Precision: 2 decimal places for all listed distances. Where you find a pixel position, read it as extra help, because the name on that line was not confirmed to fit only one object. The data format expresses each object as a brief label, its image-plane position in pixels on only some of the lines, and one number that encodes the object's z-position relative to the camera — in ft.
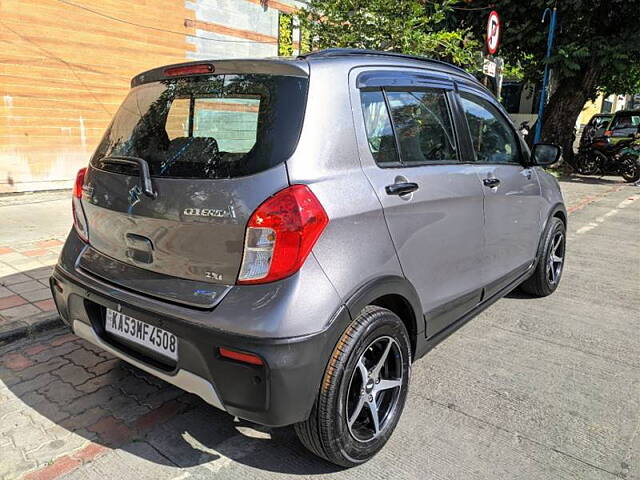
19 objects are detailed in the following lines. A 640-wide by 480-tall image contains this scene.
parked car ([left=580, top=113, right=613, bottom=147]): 45.88
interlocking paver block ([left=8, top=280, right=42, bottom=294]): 13.66
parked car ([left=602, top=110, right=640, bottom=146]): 44.57
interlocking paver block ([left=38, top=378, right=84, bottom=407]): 9.37
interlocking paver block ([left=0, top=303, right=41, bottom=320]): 12.12
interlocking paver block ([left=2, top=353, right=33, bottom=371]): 10.50
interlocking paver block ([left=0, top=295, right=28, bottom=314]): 12.70
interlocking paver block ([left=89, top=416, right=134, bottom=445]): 8.32
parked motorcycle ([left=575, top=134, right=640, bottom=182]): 41.14
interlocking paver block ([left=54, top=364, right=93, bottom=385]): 10.04
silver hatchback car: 6.49
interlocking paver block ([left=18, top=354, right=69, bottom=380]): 10.21
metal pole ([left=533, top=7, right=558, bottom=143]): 36.73
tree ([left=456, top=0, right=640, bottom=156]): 36.32
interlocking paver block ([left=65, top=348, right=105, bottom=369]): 10.69
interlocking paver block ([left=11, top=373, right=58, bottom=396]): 9.64
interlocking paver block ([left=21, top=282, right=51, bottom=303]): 13.18
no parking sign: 28.00
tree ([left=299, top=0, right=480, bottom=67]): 24.68
